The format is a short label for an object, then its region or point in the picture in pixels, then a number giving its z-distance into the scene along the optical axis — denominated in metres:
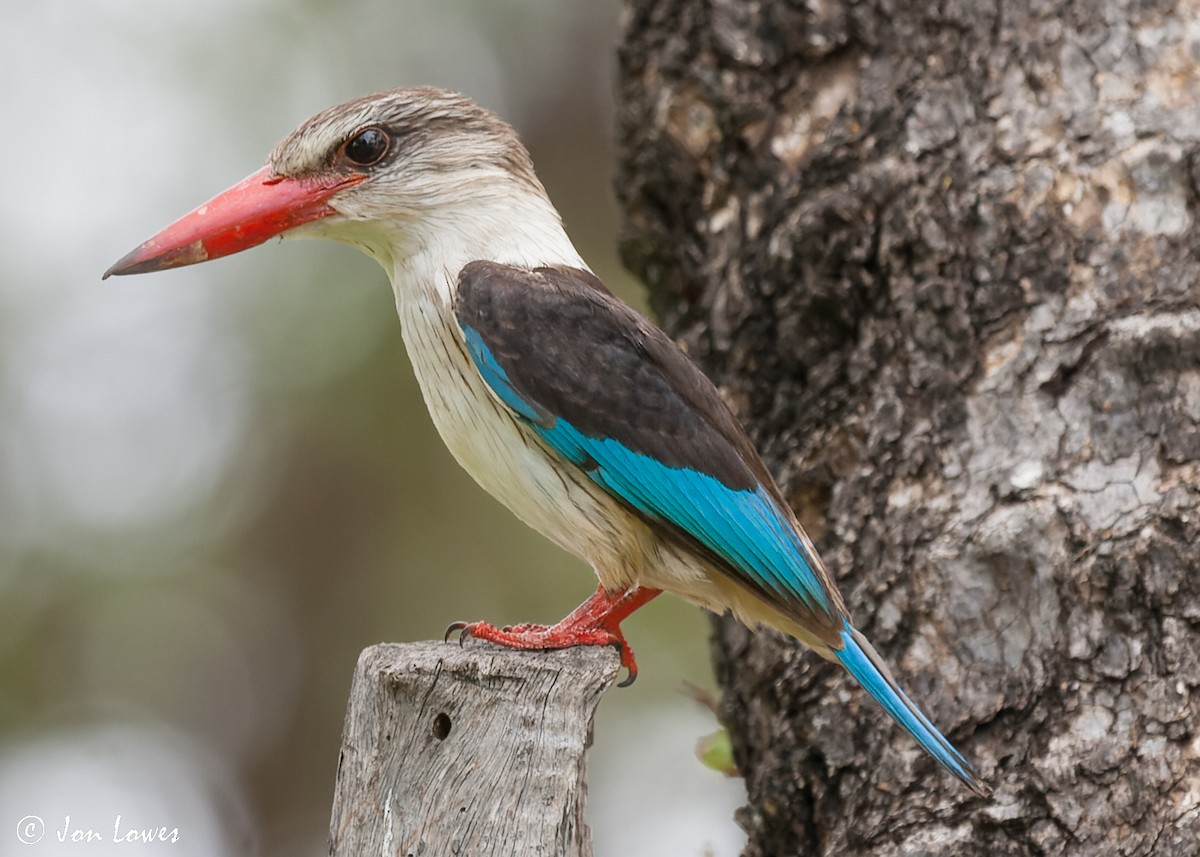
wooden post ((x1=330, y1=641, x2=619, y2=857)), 4.72
